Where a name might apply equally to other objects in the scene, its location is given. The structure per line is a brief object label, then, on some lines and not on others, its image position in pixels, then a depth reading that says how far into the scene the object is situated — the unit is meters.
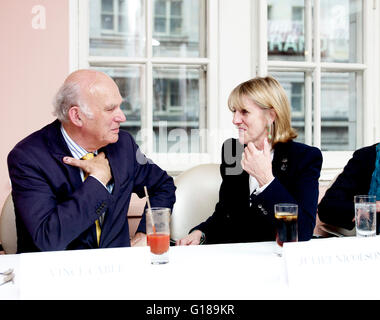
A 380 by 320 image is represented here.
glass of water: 1.25
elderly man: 1.26
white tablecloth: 0.86
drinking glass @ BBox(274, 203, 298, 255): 1.13
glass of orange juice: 1.08
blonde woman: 1.50
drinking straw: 1.09
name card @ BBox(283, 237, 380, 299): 0.90
